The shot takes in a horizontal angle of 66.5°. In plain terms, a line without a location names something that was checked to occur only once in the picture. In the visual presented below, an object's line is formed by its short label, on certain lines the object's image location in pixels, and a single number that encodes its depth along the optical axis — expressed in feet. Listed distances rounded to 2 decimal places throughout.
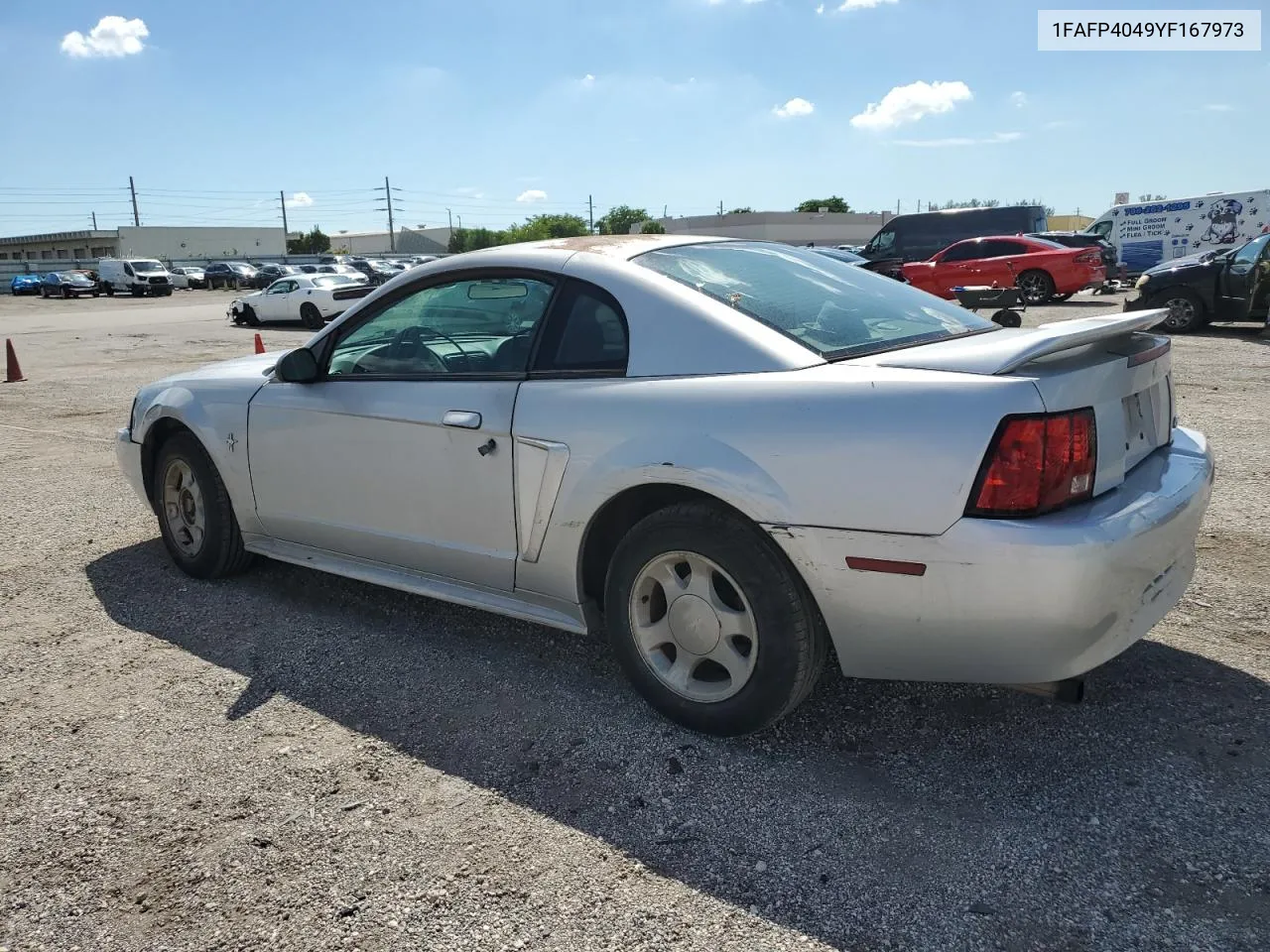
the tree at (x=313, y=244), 363.97
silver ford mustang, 8.18
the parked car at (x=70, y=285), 165.68
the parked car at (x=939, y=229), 87.92
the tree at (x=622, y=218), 329.52
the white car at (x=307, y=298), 76.02
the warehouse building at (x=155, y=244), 305.12
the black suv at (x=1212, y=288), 45.98
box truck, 81.56
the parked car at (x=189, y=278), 181.98
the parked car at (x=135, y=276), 158.71
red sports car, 65.77
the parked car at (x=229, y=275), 184.14
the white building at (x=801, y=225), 264.72
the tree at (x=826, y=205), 354.66
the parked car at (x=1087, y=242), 71.03
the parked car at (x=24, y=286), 190.70
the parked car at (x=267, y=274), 180.64
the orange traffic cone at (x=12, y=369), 45.27
